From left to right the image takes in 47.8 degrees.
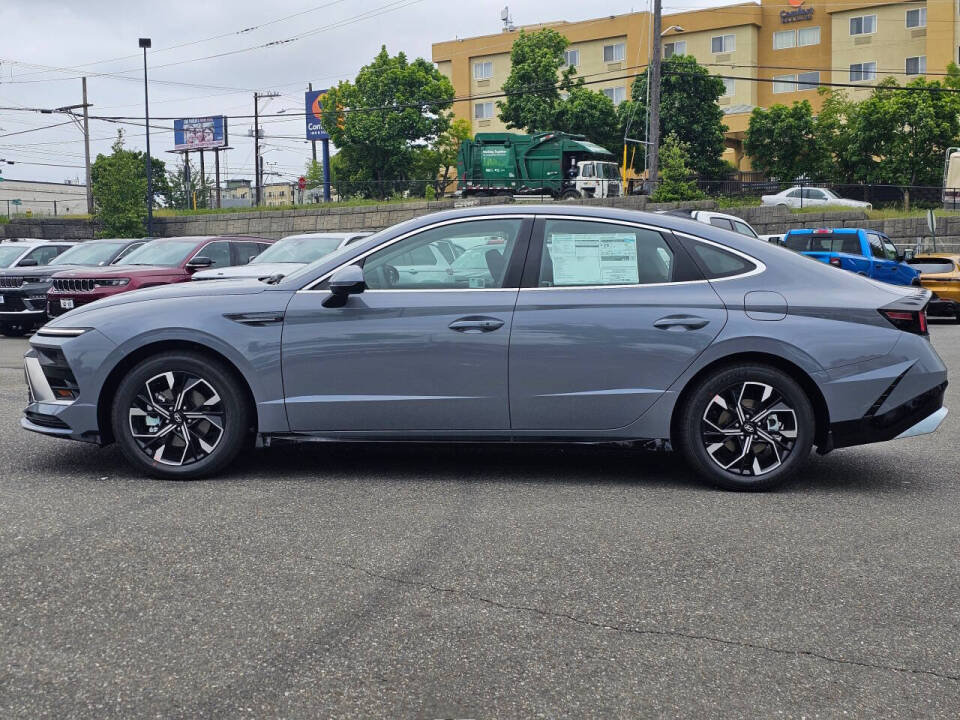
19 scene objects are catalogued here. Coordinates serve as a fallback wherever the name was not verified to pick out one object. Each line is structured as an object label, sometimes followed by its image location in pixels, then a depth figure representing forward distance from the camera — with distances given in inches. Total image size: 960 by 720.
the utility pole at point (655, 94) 1374.3
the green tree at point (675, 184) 1531.7
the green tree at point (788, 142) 2208.4
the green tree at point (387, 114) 2364.7
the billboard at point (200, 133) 3039.1
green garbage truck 1828.2
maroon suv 581.0
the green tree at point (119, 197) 2009.1
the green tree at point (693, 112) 2374.5
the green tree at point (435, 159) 2476.6
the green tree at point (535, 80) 2578.7
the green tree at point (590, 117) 2527.1
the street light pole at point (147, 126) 1823.3
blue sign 2930.6
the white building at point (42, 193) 4256.9
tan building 2620.6
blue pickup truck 873.5
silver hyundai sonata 227.5
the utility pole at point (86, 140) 2461.9
